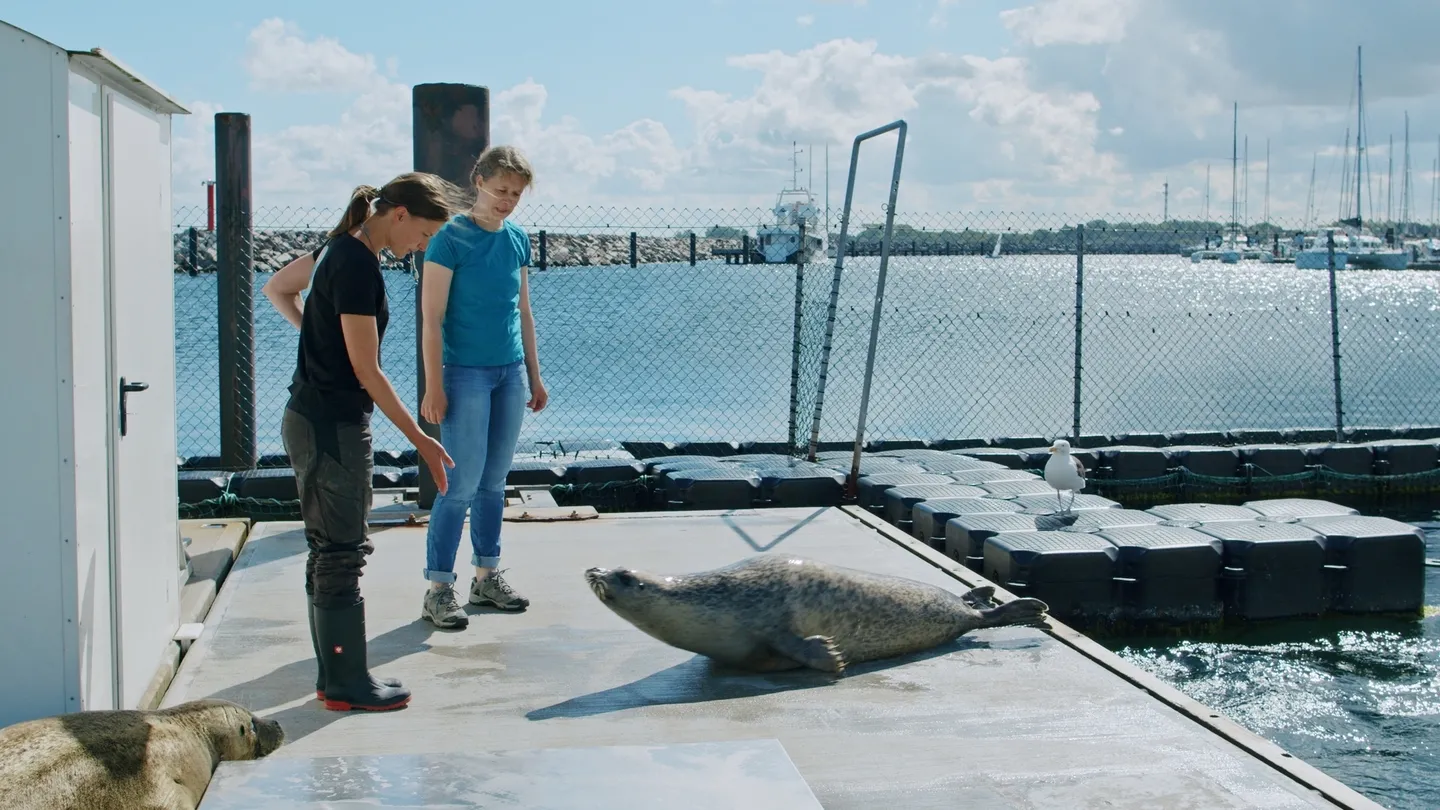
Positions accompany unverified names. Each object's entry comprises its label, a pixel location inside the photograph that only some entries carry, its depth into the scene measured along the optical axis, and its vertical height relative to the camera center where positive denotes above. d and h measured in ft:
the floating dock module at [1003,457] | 40.01 -3.51
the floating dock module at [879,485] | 32.30 -3.50
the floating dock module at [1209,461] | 40.09 -3.58
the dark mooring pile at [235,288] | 34.60 +0.97
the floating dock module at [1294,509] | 29.91 -3.72
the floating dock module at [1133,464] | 39.81 -3.65
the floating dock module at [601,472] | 35.37 -3.55
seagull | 28.58 -2.77
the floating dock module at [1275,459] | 40.55 -3.56
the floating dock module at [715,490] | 32.58 -3.67
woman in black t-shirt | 15.16 -0.78
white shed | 12.98 -0.49
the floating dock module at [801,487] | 32.73 -3.61
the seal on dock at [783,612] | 17.93 -3.64
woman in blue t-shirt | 19.04 -0.30
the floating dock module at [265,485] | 31.78 -3.55
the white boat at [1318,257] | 356.50 +19.96
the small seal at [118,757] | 11.60 -3.77
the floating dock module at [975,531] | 27.43 -3.85
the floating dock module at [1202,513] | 29.32 -3.75
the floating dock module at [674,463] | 34.81 -3.30
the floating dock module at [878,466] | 33.99 -3.27
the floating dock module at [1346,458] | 41.01 -3.55
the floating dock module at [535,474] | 34.88 -3.58
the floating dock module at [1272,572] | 27.55 -4.62
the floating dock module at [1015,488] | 31.37 -3.48
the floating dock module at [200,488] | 31.35 -3.56
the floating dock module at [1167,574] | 26.91 -4.58
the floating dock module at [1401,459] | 41.50 -3.60
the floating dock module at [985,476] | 32.91 -3.37
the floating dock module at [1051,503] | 29.76 -3.62
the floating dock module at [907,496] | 30.76 -3.58
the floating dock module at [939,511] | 28.91 -3.69
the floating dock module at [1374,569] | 28.07 -4.62
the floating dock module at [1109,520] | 28.22 -3.77
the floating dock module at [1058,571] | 25.98 -4.39
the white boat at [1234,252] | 458.09 +27.29
